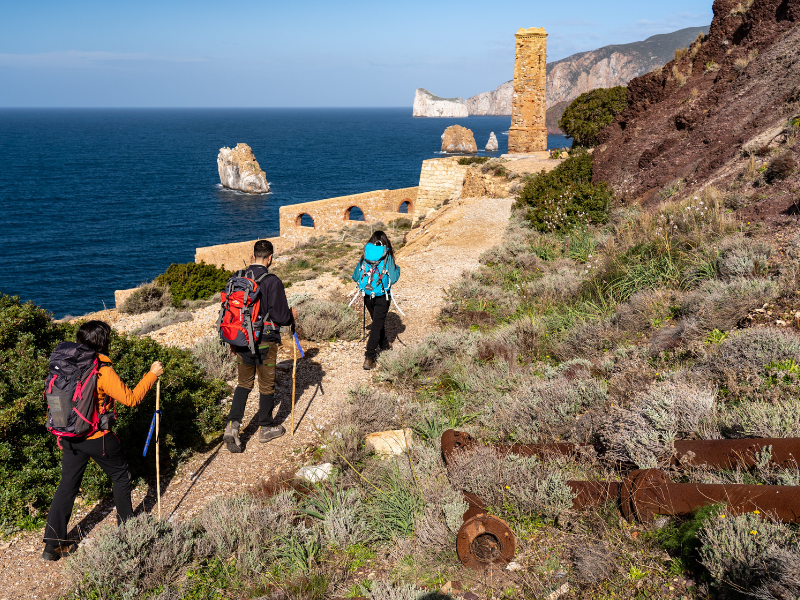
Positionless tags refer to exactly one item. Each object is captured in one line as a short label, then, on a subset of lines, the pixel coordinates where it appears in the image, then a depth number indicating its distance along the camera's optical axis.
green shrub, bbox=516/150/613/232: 11.95
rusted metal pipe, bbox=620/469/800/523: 2.53
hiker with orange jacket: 3.41
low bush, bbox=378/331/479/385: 6.38
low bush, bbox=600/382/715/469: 3.36
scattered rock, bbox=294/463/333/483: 4.31
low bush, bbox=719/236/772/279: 5.51
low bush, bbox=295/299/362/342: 7.82
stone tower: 28.42
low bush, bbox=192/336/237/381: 6.54
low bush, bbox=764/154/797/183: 7.73
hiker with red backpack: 4.67
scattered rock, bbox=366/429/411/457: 4.58
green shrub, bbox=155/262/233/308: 18.42
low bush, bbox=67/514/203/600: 3.08
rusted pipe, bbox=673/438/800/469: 2.90
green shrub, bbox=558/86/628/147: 22.09
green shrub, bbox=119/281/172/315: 17.45
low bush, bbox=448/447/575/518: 3.29
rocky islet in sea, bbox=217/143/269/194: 66.81
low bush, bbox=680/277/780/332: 4.81
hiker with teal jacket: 6.51
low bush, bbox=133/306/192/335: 10.88
